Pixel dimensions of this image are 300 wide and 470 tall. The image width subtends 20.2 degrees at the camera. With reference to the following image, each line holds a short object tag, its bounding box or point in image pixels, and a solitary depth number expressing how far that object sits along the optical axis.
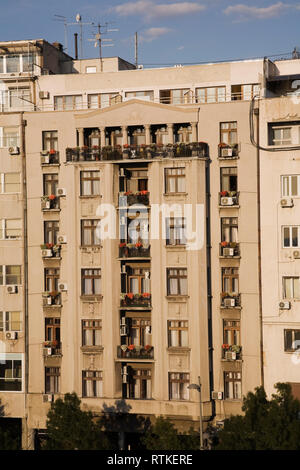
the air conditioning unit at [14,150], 50.81
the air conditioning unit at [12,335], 50.52
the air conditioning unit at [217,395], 47.84
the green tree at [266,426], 39.56
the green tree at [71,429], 41.47
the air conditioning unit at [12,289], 50.59
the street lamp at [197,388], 43.94
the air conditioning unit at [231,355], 47.68
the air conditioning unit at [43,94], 53.44
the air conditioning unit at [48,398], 49.75
